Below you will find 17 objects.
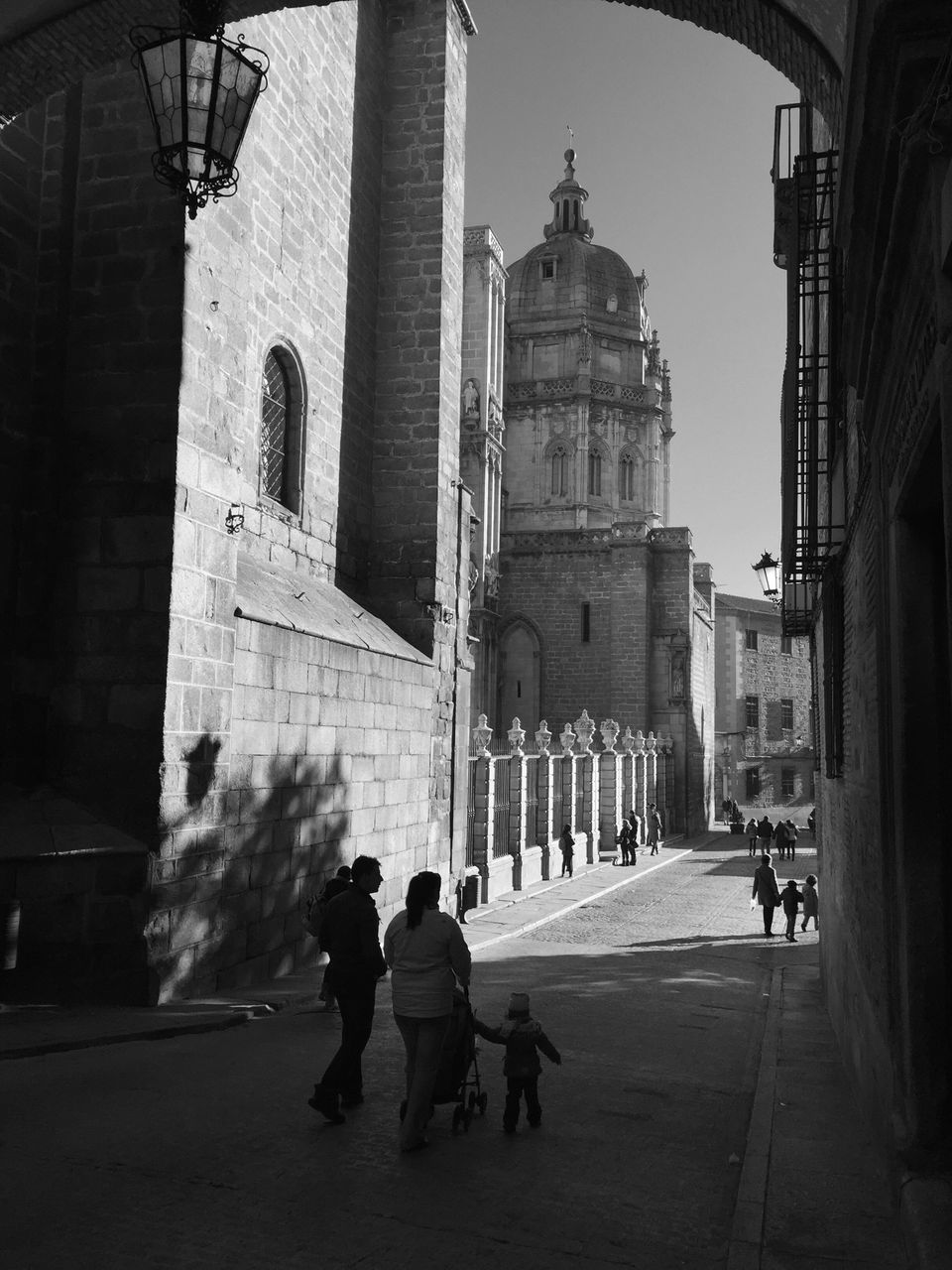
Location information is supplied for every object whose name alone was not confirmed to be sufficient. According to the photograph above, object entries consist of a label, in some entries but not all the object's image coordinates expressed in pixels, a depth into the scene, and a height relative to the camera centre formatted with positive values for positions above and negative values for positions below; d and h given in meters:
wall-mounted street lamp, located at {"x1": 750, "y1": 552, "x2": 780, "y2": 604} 15.19 +2.68
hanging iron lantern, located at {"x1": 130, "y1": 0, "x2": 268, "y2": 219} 5.51 +3.36
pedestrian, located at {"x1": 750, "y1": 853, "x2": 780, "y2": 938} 16.84 -1.95
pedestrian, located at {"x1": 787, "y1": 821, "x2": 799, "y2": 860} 29.56 -2.06
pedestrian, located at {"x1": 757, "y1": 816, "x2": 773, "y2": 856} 29.90 -1.81
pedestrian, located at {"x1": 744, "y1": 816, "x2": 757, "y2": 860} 30.66 -2.24
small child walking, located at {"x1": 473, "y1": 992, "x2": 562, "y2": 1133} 5.54 -1.49
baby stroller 5.41 -1.50
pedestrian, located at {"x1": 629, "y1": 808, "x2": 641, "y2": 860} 28.67 -1.64
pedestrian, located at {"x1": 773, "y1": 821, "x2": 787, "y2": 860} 29.86 -2.02
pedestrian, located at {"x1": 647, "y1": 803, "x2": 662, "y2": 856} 32.44 -2.02
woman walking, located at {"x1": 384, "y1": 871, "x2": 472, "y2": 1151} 5.09 -1.06
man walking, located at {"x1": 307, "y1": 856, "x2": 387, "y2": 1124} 5.61 -1.09
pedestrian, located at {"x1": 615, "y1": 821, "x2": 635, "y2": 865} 28.01 -2.10
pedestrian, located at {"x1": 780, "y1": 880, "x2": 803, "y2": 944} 16.61 -2.12
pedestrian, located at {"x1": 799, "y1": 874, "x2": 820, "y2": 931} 16.56 -2.02
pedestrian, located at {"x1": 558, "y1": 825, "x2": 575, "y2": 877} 24.66 -1.92
